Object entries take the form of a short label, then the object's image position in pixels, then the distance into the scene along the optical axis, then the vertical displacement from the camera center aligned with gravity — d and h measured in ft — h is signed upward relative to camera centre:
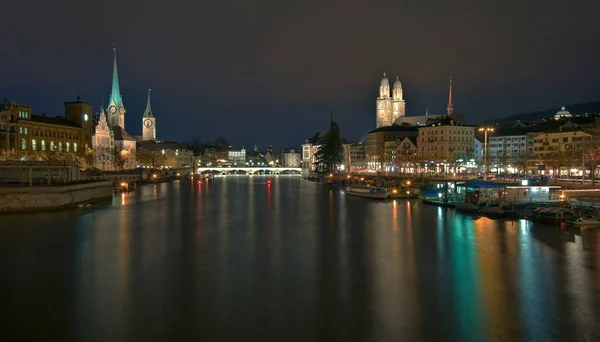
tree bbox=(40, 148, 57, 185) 148.72 +5.92
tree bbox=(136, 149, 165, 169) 390.01 +8.53
